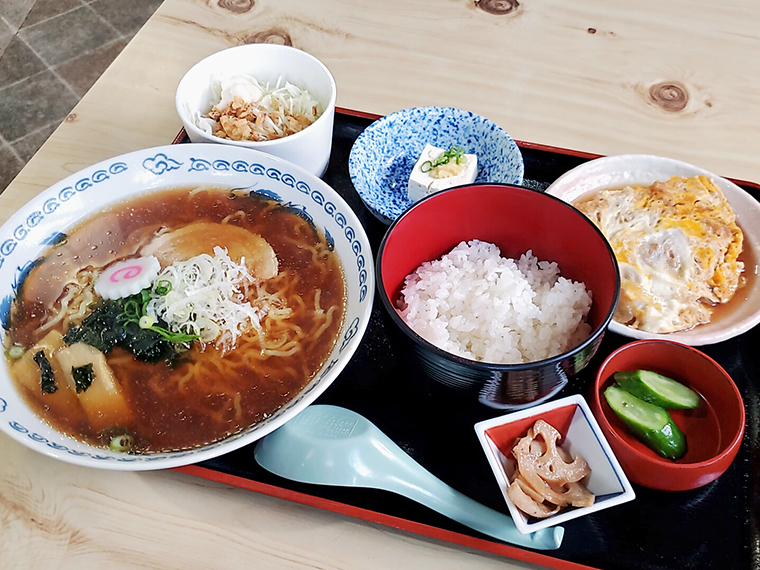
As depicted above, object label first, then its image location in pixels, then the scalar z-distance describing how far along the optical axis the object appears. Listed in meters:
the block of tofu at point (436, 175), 0.46
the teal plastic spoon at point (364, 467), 0.34
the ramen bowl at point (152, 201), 0.33
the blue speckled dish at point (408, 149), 0.47
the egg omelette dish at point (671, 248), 0.41
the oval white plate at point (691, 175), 0.39
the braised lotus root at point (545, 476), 0.32
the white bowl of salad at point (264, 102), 0.45
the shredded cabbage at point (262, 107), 0.47
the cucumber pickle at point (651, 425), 0.35
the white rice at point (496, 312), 0.38
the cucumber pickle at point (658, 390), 0.36
